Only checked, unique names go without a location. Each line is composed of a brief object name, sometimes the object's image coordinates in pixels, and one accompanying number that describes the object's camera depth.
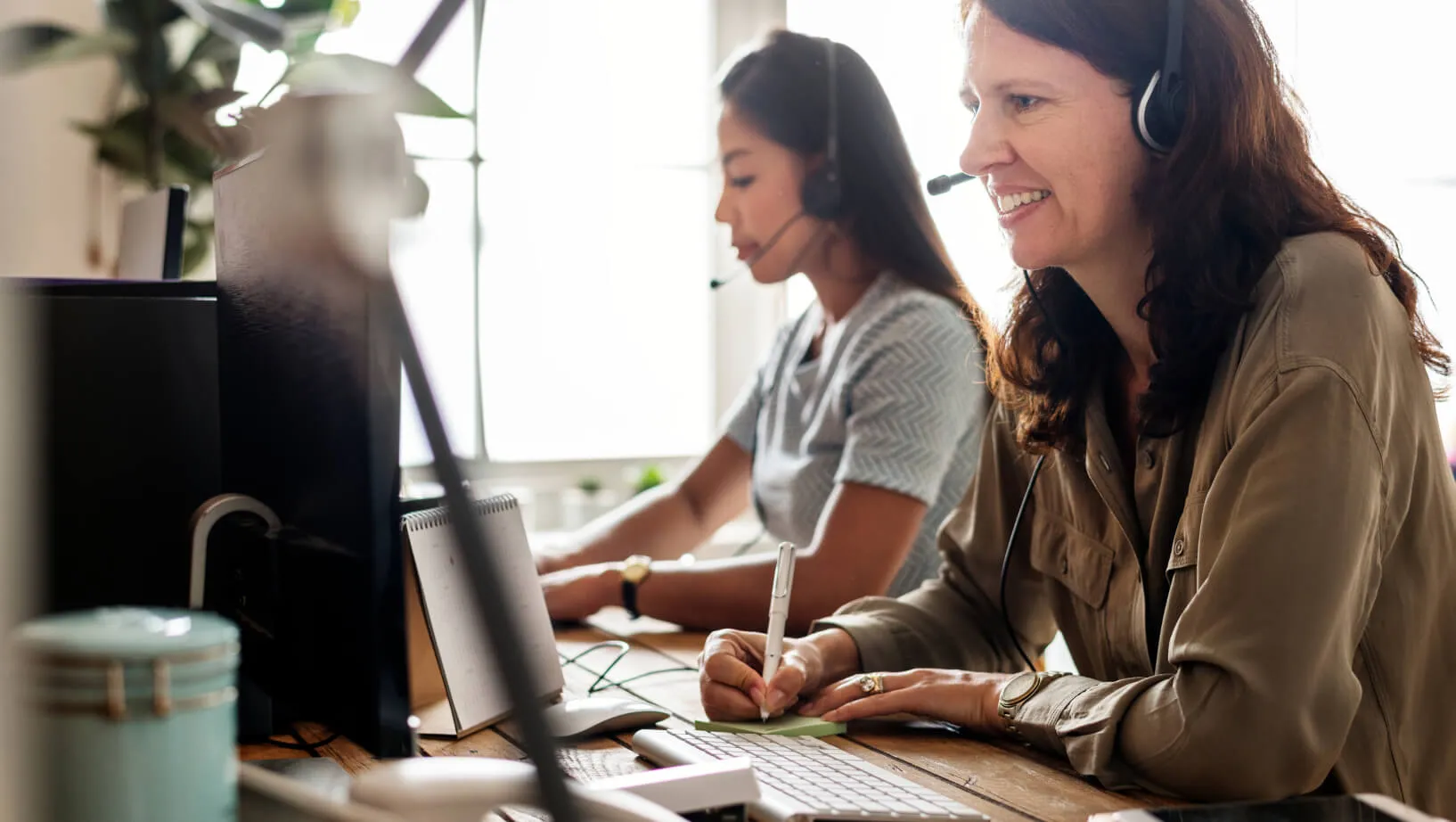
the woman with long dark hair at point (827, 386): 1.61
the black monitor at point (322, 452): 0.72
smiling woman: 0.91
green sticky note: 1.04
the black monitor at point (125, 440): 0.93
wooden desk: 0.88
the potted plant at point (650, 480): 2.88
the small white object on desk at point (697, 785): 0.74
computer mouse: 1.01
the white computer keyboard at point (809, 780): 0.78
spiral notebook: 0.92
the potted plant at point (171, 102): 2.31
